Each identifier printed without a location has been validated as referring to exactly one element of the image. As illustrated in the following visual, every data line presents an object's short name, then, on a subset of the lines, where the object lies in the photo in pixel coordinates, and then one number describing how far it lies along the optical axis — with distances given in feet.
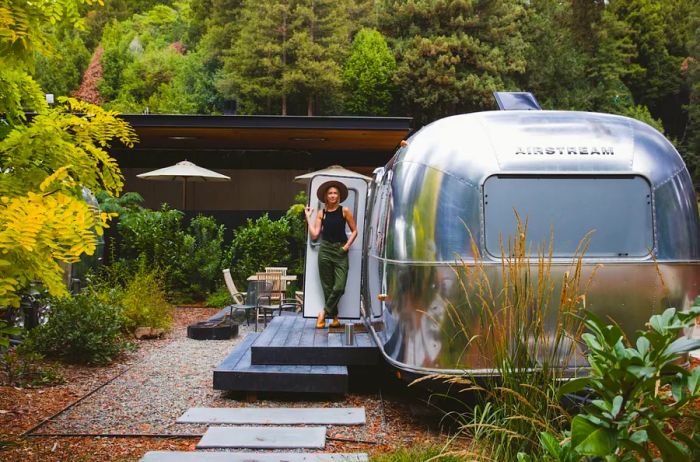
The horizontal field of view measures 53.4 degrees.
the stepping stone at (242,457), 15.06
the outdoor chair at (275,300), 37.89
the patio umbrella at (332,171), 48.29
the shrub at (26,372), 22.50
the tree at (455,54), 111.14
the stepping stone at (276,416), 18.58
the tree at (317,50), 113.09
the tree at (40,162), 11.83
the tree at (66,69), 131.03
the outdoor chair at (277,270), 42.70
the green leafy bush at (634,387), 6.51
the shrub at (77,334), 26.16
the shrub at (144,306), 33.96
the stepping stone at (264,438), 16.31
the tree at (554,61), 119.44
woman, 25.99
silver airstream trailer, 17.33
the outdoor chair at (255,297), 36.06
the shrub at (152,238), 45.37
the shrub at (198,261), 45.60
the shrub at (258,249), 46.29
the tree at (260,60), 115.03
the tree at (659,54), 126.93
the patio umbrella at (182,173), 50.03
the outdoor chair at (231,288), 40.34
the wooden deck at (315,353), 22.06
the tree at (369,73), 115.24
